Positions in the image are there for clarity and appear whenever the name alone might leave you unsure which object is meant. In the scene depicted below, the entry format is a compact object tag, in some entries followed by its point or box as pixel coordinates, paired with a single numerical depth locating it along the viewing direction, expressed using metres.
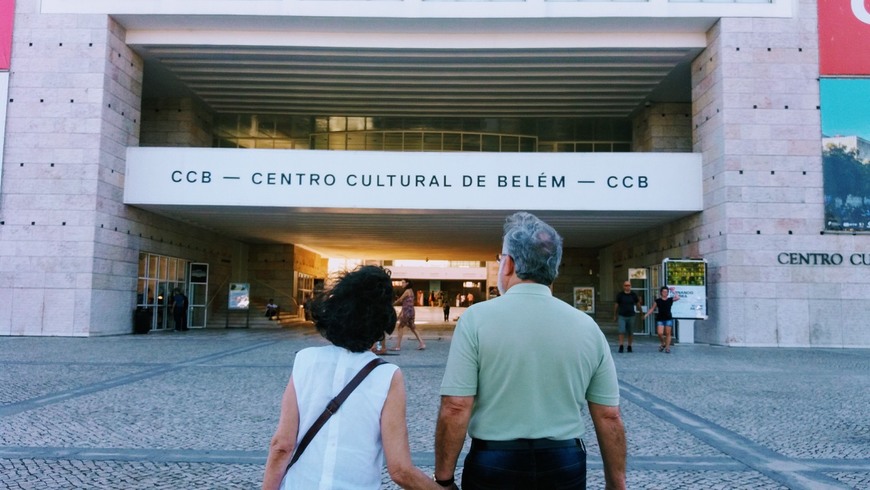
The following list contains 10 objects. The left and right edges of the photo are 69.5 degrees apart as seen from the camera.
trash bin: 17.95
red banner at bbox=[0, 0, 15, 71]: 16.23
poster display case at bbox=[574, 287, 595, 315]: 27.36
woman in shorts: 13.55
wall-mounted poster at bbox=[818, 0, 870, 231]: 15.29
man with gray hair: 1.99
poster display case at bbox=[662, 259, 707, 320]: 15.41
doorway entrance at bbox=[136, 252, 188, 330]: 18.80
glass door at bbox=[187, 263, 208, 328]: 22.52
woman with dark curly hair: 1.88
